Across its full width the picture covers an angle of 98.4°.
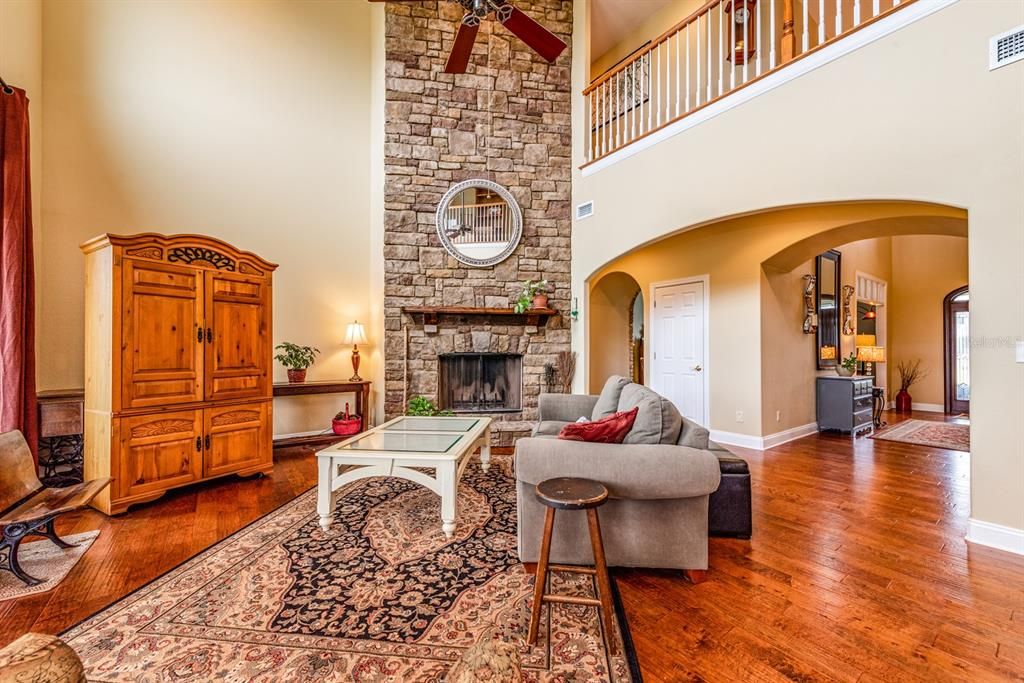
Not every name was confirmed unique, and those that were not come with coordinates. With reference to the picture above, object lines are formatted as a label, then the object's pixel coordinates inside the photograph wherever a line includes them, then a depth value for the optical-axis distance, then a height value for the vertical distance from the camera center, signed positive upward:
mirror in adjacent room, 5.98 +0.45
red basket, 5.00 -0.92
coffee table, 2.64 -0.73
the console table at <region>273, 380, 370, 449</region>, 4.62 -0.52
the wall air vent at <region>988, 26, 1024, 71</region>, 2.36 +1.58
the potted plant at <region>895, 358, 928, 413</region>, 7.96 -0.74
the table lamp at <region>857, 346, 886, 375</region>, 6.07 -0.19
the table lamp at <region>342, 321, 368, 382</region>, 5.21 +0.07
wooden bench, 2.15 -0.83
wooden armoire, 3.03 -0.14
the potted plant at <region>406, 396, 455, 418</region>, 4.83 -0.72
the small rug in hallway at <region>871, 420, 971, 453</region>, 5.10 -1.20
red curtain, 3.00 +0.44
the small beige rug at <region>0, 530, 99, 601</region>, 2.08 -1.15
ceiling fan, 3.08 +2.35
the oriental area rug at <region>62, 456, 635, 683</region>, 1.60 -1.16
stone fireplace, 5.24 +2.12
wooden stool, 1.70 -0.80
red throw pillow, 2.23 -0.45
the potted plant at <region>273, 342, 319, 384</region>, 4.79 -0.18
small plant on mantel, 5.11 +0.55
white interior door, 5.51 -0.06
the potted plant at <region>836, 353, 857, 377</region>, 6.14 -0.34
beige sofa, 2.06 -0.73
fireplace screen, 5.46 -0.50
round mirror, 5.30 +1.44
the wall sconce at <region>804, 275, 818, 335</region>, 5.65 +0.40
